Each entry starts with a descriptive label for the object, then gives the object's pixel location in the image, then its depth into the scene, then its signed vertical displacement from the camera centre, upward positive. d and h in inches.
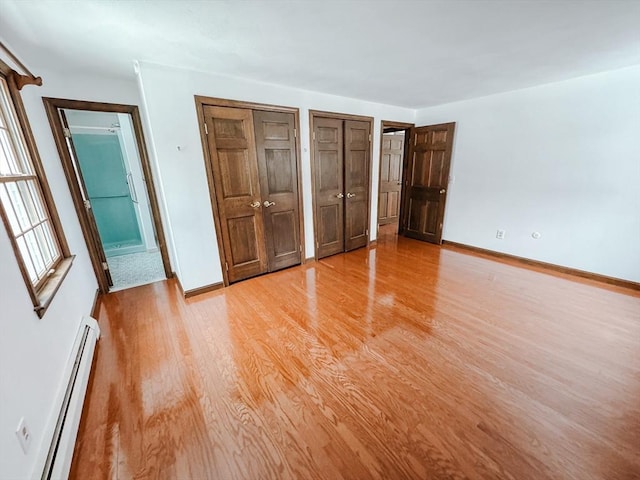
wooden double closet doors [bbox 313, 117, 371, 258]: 139.6 -7.0
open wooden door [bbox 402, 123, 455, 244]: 163.5 -8.0
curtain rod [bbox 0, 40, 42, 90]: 69.9 +27.6
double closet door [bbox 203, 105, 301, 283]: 107.3 -5.8
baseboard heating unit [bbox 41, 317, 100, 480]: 45.2 -48.8
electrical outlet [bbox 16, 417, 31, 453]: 40.3 -40.5
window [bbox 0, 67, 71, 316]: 58.7 -8.1
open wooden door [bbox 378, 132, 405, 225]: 217.2 -7.2
